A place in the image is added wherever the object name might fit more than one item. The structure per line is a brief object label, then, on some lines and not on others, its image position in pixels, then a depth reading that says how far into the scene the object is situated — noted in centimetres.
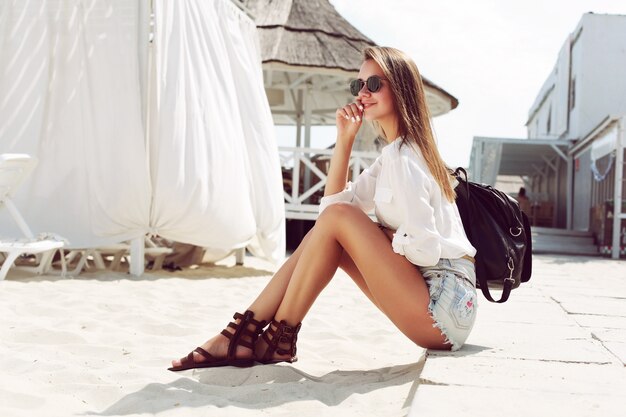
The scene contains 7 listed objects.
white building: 1316
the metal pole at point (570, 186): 1775
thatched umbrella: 1106
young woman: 250
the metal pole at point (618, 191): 1253
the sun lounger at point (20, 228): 547
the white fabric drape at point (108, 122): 616
